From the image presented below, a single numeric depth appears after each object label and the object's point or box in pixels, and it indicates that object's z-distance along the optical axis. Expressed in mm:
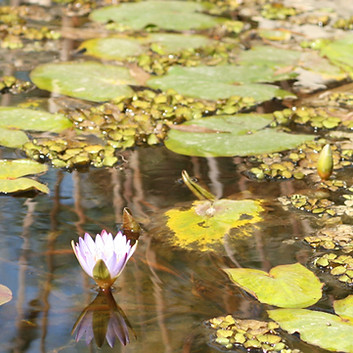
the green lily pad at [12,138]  4922
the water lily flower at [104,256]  3207
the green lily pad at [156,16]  7758
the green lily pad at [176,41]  7016
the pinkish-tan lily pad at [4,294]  3219
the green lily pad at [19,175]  4305
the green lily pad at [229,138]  4945
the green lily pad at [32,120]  5203
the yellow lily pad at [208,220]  3838
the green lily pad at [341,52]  6667
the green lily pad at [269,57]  6695
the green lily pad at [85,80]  5824
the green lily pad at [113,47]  6785
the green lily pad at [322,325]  2955
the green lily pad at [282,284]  3266
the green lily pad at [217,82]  5906
